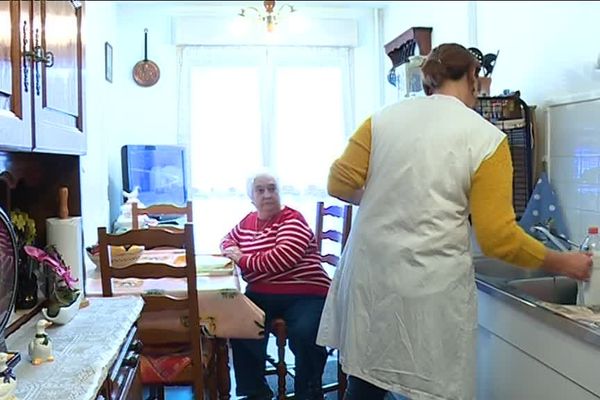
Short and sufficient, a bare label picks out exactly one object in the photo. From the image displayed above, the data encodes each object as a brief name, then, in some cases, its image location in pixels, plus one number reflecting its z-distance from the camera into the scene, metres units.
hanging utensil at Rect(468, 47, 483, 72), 2.69
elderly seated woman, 2.79
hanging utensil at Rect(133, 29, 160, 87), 4.91
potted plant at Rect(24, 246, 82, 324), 1.65
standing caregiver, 1.74
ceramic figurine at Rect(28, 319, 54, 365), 1.36
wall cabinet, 1.26
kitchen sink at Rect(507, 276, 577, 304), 2.17
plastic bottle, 1.76
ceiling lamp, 4.20
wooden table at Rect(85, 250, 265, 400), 2.48
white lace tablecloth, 1.20
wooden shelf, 4.00
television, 4.54
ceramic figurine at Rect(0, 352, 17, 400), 1.07
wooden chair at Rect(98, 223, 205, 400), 2.35
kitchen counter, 1.56
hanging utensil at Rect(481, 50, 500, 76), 2.79
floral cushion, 2.39
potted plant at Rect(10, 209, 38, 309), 1.80
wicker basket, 2.72
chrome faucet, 2.33
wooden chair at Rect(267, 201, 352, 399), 2.79
